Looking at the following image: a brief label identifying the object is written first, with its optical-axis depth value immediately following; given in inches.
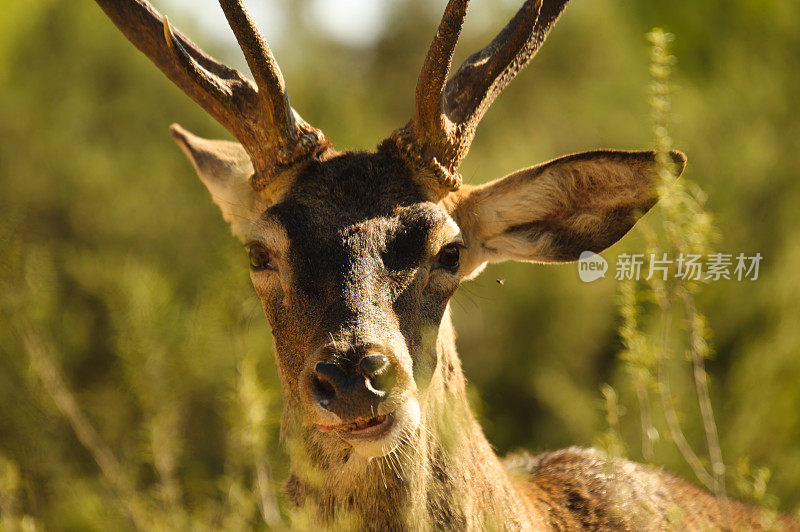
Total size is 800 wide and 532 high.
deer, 308.5
